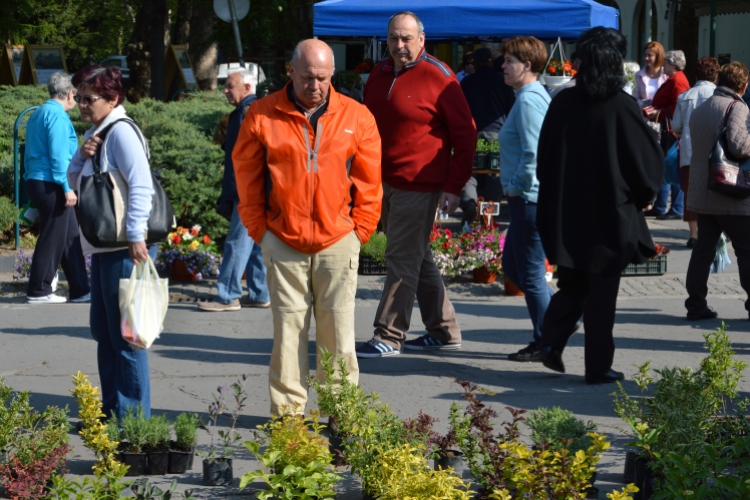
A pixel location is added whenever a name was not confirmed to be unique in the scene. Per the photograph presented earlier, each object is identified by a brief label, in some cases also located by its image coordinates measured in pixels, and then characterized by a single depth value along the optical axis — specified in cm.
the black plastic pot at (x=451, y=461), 915
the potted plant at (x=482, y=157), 2544
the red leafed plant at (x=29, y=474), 826
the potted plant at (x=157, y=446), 952
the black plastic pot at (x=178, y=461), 959
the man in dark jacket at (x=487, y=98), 2645
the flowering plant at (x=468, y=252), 1989
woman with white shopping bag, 1039
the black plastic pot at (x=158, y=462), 952
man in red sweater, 1357
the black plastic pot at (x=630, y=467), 927
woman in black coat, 1213
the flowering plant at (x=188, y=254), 2045
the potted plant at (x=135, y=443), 946
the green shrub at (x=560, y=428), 878
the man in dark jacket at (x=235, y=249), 1691
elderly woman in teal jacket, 1809
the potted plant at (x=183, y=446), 960
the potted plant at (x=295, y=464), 831
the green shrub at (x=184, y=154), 2325
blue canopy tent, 2386
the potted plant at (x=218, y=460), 933
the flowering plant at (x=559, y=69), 2569
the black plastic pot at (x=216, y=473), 932
